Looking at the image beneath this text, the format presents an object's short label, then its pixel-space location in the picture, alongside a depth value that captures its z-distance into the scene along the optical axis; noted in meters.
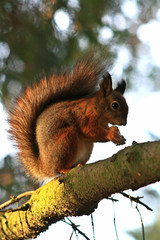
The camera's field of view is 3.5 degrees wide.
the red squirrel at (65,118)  3.94
